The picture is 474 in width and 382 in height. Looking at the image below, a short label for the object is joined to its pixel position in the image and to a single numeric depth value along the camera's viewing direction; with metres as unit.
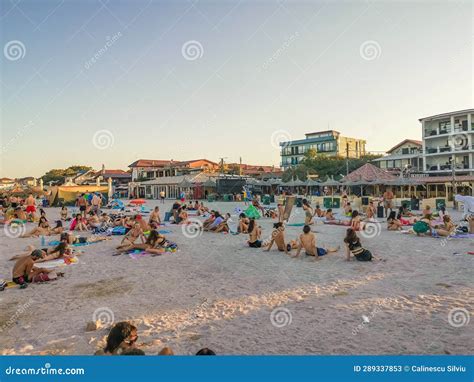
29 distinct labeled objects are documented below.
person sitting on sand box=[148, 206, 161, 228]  15.74
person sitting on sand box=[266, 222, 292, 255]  9.20
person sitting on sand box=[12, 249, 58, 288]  6.50
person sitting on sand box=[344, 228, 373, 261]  7.88
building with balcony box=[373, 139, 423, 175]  46.16
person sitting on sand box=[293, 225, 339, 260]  8.43
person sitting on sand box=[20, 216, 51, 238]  13.09
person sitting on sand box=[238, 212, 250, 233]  12.76
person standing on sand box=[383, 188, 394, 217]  18.06
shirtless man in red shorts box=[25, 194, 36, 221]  18.70
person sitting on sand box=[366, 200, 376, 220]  16.52
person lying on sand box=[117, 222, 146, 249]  10.13
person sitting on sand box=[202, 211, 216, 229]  13.76
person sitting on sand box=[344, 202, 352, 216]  17.74
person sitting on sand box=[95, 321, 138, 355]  3.51
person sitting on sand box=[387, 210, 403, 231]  12.93
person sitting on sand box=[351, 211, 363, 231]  11.81
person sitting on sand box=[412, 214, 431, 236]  11.34
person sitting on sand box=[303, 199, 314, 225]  14.09
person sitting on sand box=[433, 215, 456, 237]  10.86
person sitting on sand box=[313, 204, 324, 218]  18.05
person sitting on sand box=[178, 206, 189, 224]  16.83
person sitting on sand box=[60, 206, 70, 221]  18.91
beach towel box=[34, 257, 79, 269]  7.73
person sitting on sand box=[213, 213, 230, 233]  13.28
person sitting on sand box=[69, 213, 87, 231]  14.32
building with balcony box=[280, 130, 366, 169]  68.62
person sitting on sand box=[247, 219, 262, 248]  9.95
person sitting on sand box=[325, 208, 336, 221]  16.48
